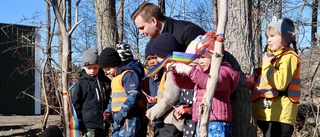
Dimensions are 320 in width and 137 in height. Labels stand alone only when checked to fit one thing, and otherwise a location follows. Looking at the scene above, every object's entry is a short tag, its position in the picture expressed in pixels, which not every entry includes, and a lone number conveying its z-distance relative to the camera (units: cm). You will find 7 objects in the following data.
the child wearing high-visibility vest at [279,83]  352
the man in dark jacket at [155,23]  402
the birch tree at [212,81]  275
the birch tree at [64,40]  423
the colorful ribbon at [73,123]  509
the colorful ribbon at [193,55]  309
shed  2100
